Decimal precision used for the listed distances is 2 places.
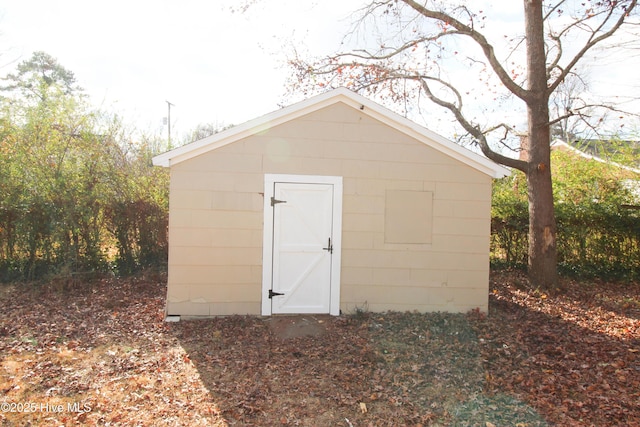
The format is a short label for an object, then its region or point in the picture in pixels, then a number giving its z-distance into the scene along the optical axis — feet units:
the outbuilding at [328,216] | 21.67
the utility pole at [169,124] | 35.49
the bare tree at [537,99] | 28.55
